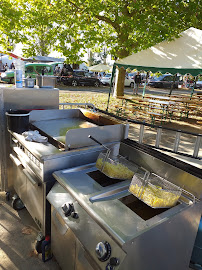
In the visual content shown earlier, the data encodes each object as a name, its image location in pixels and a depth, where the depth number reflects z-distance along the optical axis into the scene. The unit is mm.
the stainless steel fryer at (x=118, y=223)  1488
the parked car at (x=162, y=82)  25498
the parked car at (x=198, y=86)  29556
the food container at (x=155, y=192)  1812
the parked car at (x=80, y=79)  20453
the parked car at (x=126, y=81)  24078
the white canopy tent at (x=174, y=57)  6953
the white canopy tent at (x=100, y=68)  19873
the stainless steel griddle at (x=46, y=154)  2305
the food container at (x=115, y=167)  2322
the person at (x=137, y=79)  16397
